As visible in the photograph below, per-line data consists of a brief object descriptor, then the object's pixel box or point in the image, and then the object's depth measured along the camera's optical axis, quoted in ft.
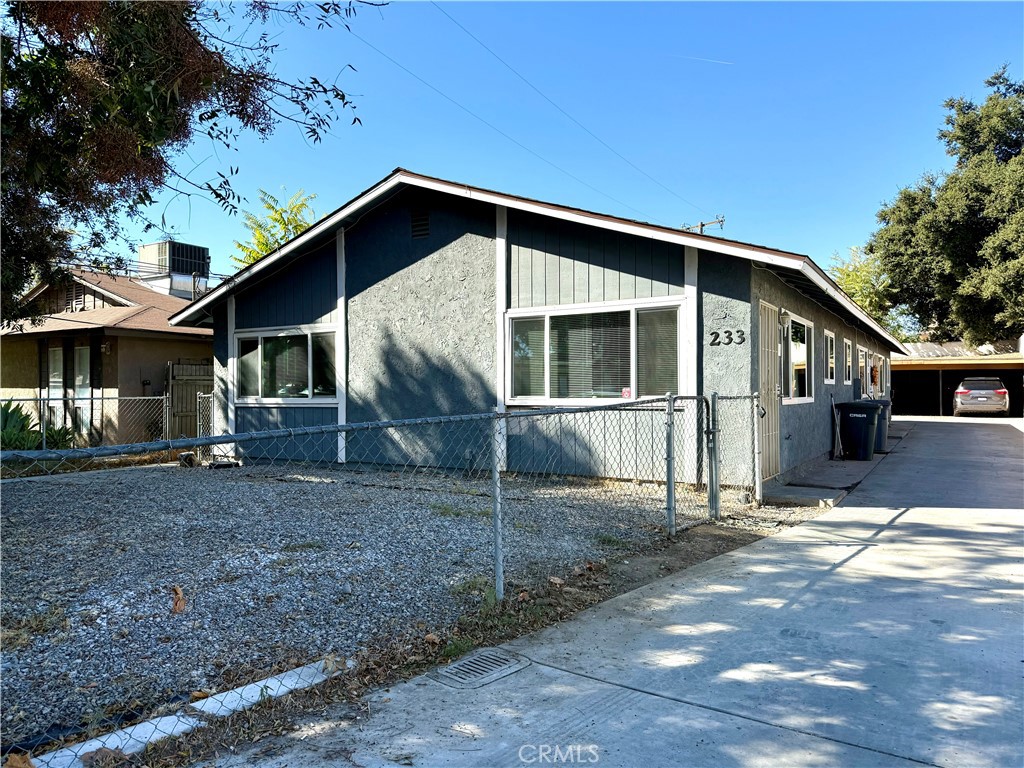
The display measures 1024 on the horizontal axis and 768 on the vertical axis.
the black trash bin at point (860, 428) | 44.24
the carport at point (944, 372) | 104.99
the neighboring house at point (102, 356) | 55.36
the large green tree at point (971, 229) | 84.79
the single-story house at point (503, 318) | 29.78
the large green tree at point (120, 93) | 16.74
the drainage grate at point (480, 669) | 11.80
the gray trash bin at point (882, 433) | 49.60
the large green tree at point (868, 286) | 124.99
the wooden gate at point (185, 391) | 56.70
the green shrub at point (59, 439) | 46.62
